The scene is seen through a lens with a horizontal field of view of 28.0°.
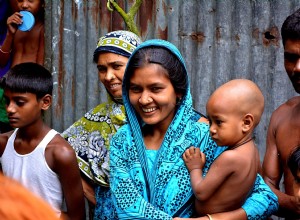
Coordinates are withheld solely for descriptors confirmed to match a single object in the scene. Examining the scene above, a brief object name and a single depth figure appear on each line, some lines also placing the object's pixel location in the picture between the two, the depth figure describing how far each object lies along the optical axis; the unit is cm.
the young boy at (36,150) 332
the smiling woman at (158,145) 271
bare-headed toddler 259
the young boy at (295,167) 271
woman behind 337
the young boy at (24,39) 446
